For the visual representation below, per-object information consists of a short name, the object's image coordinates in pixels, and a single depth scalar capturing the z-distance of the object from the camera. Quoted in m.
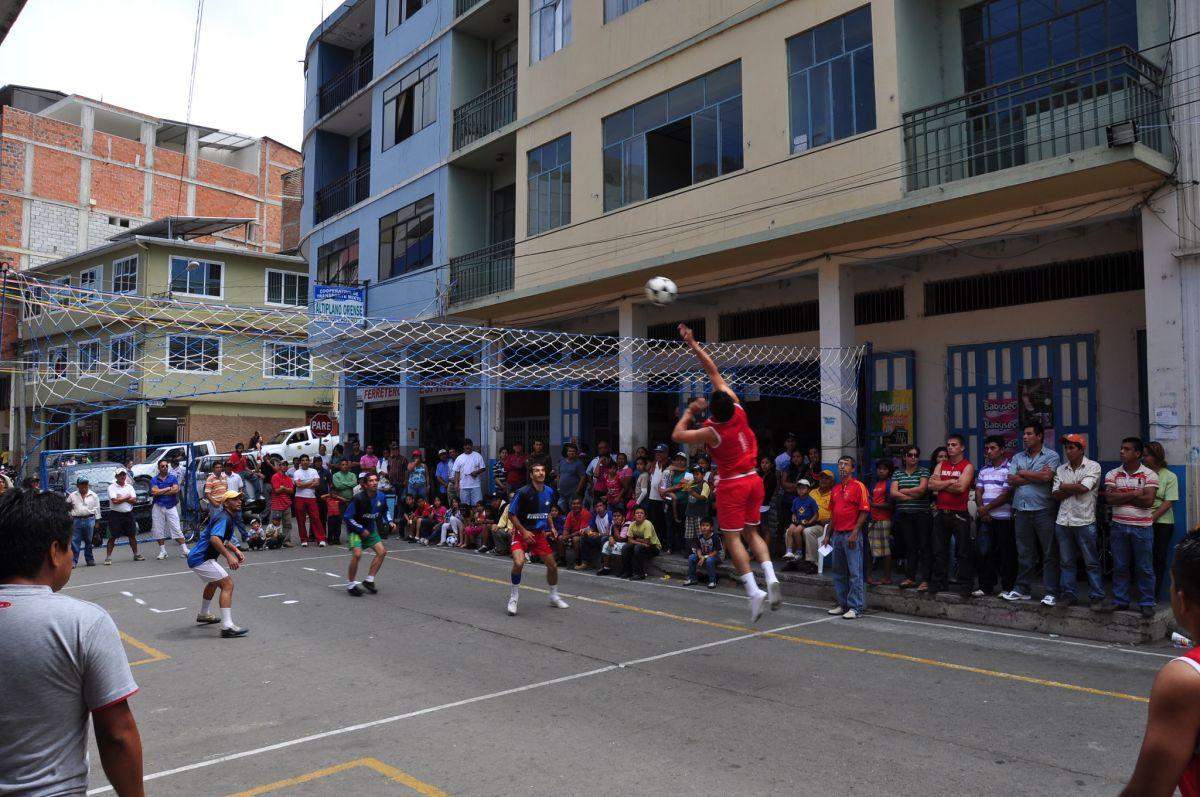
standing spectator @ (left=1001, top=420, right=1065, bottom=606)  9.89
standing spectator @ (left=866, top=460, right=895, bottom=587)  11.28
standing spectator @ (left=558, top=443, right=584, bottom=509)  17.42
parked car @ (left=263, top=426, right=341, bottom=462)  29.03
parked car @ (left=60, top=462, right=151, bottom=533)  19.39
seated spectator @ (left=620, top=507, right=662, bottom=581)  13.97
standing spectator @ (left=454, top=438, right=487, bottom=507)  19.41
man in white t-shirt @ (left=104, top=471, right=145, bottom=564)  17.00
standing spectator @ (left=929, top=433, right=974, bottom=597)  10.50
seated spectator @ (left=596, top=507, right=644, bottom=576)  14.38
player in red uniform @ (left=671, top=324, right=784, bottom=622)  7.83
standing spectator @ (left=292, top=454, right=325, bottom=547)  19.28
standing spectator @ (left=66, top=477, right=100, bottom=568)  16.11
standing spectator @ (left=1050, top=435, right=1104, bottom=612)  9.46
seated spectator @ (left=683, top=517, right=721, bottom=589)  13.12
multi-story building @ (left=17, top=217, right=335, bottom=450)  34.16
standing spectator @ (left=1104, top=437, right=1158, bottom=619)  9.20
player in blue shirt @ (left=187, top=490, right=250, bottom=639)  9.78
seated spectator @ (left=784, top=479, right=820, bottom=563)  12.87
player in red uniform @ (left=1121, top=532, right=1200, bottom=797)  2.23
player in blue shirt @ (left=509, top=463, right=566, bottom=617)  11.30
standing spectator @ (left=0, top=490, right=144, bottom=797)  2.55
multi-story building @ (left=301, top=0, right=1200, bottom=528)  10.69
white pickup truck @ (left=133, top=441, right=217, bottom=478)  22.87
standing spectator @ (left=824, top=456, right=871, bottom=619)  10.66
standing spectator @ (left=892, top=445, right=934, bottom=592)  10.88
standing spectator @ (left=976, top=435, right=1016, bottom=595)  10.43
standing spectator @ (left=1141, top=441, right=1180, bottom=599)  9.34
